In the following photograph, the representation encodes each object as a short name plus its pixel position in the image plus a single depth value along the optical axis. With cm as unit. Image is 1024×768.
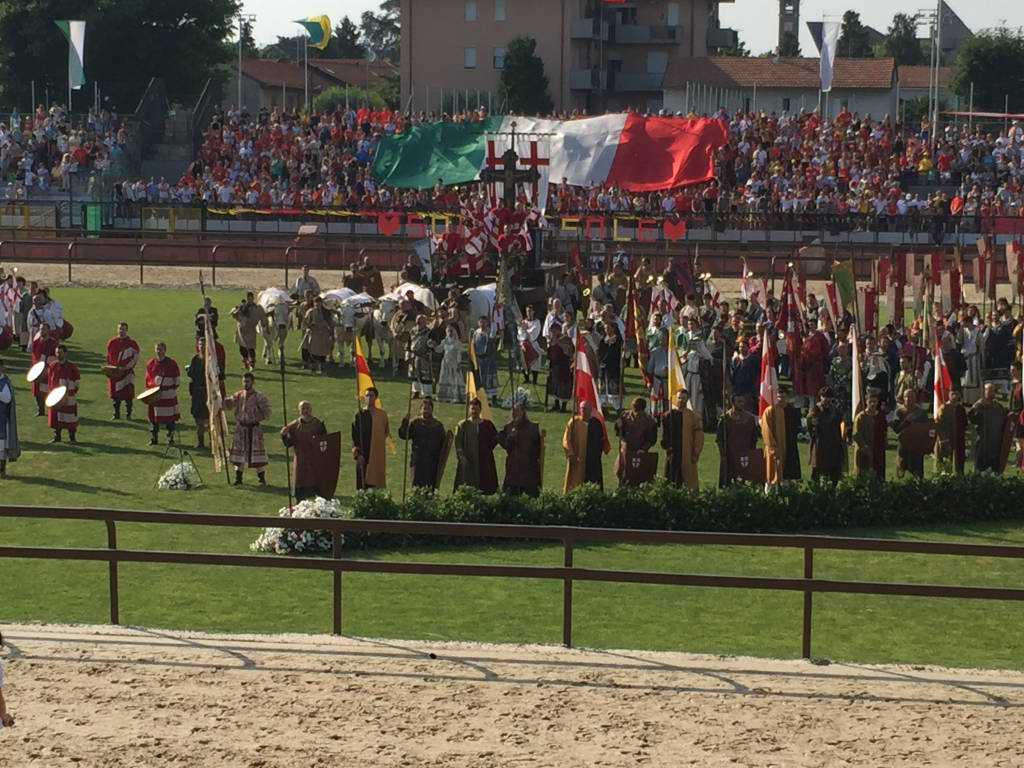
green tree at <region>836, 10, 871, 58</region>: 14375
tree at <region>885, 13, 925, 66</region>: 13500
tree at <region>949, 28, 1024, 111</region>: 8925
